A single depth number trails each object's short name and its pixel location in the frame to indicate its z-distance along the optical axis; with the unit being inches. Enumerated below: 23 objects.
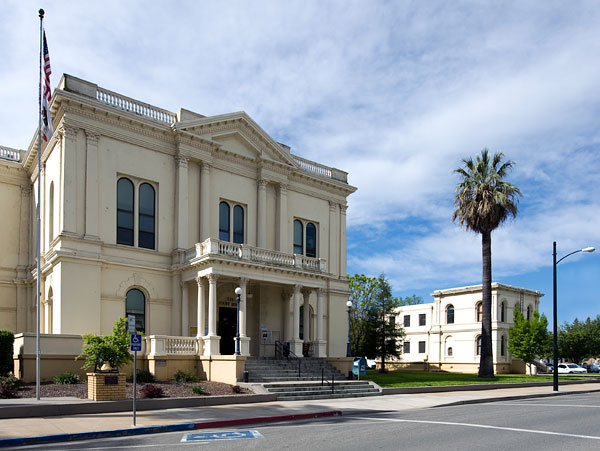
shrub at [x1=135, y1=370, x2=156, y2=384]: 928.9
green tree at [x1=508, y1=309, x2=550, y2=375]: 2007.9
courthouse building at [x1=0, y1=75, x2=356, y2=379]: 1058.1
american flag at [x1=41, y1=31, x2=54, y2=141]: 808.3
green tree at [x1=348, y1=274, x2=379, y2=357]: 2263.8
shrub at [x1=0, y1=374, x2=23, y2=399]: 727.7
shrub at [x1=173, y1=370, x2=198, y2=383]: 965.4
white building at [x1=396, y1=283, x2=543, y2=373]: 2310.5
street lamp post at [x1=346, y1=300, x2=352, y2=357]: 1190.1
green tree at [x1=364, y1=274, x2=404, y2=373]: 1936.5
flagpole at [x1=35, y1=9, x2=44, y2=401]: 729.0
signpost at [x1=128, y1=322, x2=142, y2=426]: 594.9
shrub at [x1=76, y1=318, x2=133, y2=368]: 781.9
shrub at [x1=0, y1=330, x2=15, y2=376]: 901.8
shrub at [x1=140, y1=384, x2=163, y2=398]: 769.6
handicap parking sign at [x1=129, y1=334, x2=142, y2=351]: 594.9
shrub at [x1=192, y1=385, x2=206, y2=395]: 846.5
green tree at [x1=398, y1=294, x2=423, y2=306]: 3636.8
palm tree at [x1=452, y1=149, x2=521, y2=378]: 1530.5
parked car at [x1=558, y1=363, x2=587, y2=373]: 2571.4
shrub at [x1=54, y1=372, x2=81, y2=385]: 872.9
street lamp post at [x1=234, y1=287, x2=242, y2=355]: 1014.9
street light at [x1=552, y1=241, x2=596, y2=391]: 1211.9
